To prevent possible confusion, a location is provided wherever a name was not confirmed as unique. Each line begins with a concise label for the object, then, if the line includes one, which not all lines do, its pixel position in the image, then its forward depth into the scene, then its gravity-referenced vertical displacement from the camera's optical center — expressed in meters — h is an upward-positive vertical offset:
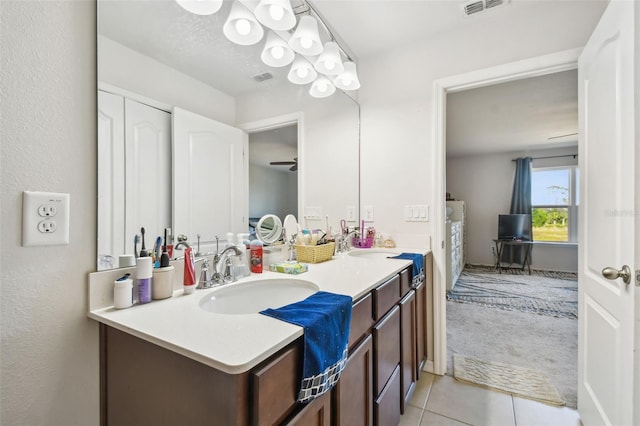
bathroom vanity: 0.58 -0.38
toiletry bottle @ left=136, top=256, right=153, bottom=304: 0.87 -0.20
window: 5.21 +0.19
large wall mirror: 0.90 +0.35
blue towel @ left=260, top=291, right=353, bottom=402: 0.70 -0.33
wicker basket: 1.56 -0.23
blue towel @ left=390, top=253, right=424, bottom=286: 1.64 -0.31
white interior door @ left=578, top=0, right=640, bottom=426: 1.06 -0.03
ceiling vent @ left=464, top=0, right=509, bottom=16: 1.70 +1.26
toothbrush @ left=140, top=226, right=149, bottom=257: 0.90 -0.13
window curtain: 5.42 +0.42
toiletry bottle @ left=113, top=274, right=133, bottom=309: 0.83 -0.24
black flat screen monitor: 5.39 -0.27
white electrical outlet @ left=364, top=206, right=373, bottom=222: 2.26 +0.00
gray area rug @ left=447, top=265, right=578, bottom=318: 3.41 -1.12
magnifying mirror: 1.45 -0.09
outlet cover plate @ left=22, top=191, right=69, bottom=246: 0.71 -0.02
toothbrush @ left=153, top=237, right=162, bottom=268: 0.94 -0.13
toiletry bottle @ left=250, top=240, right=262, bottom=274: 1.29 -0.21
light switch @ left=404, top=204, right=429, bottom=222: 2.02 +0.00
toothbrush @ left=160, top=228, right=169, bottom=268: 0.93 -0.16
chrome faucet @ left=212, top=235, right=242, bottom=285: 1.09 -0.21
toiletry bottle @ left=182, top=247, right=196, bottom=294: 0.98 -0.22
